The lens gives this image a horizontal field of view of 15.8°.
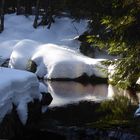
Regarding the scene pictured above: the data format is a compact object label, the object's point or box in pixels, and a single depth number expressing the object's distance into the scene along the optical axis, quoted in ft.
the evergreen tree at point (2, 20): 116.31
